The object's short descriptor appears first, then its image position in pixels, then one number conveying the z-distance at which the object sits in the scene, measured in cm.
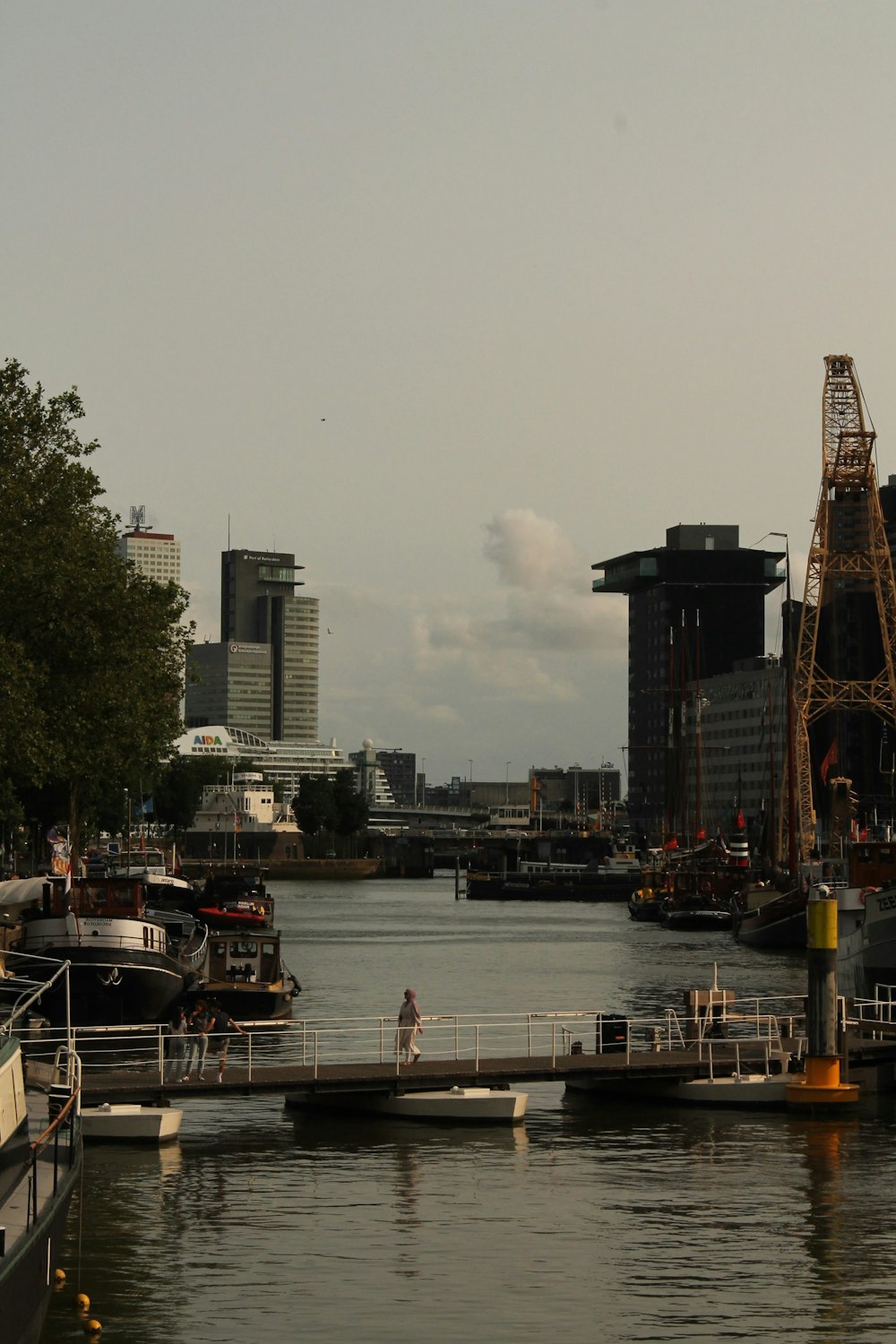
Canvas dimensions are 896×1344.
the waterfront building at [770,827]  16312
